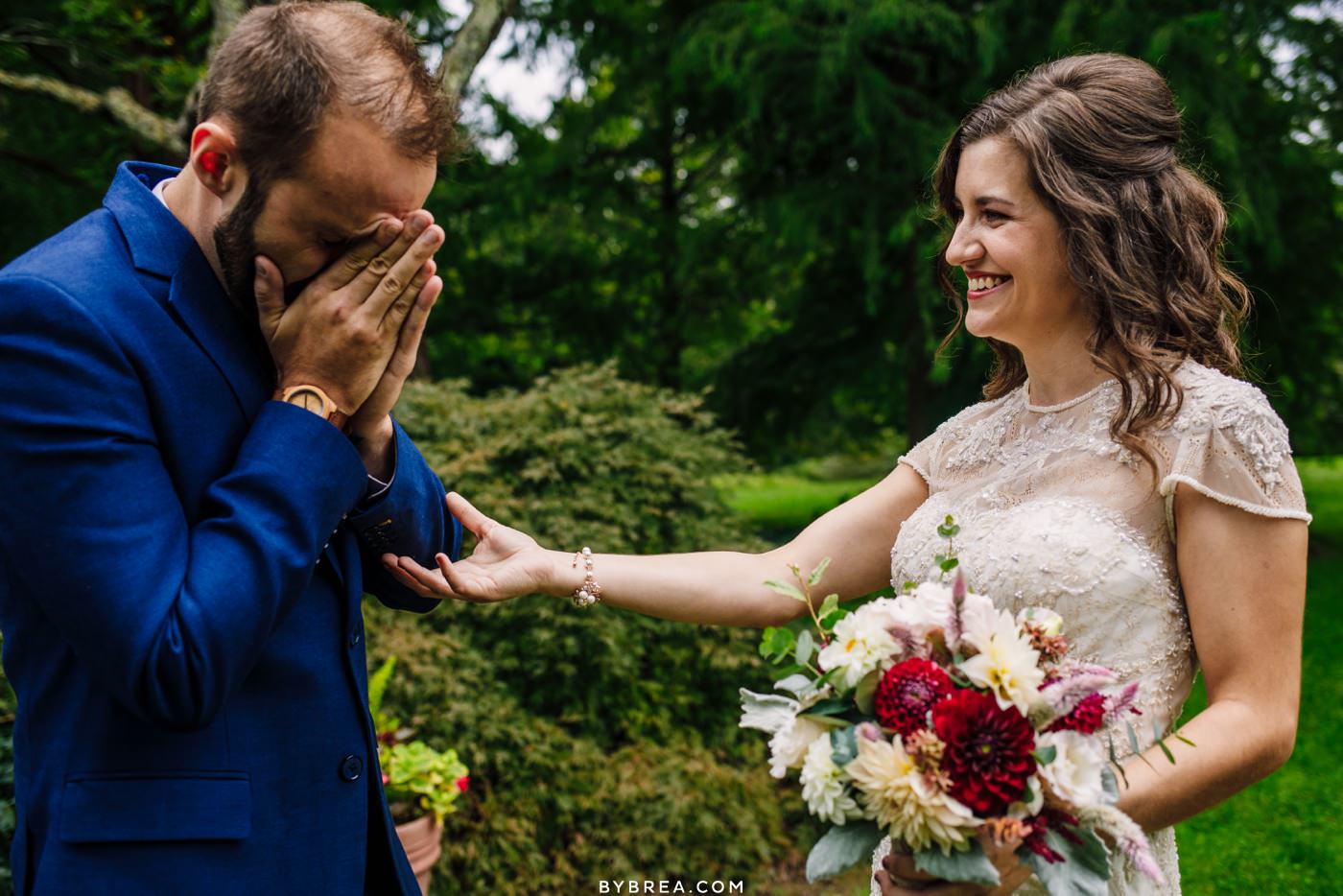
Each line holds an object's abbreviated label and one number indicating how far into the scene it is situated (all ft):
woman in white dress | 6.47
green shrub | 15.62
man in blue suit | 4.61
